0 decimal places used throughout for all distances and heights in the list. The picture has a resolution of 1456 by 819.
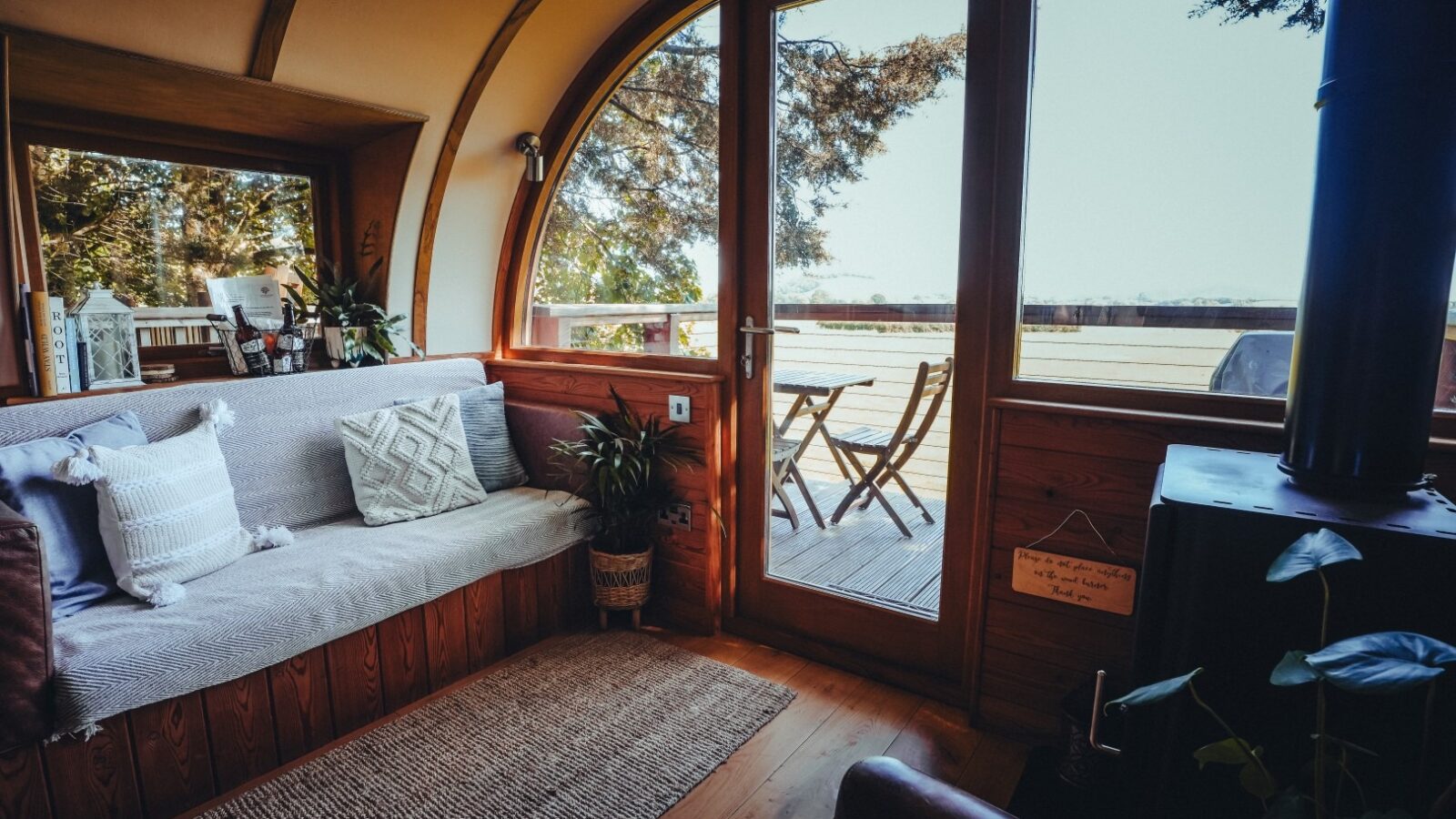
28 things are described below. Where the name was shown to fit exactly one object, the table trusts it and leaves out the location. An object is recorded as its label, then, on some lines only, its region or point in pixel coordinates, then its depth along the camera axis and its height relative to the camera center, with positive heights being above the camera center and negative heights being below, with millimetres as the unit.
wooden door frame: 2014 -430
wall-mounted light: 2982 +635
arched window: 2615 +353
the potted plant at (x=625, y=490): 2506 -625
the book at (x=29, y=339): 2016 -79
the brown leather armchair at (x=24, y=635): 1427 -640
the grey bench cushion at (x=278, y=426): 2125 -360
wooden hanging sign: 1825 -689
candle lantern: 2197 -83
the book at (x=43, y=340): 2041 -82
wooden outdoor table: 2416 -263
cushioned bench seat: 1552 -726
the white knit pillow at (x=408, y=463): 2463 -521
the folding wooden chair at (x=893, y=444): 2195 -440
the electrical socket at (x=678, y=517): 2615 -737
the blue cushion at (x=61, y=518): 1729 -502
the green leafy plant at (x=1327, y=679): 830 -425
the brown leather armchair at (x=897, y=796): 863 -584
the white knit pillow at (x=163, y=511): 1795 -512
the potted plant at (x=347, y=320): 2799 -35
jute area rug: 1742 -1152
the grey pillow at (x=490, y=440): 2760 -489
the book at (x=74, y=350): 2141 -115
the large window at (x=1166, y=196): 1662 +282
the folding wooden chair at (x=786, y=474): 2566 -574
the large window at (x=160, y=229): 2318 +282
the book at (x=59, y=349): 2090 -108
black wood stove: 1067 -302
